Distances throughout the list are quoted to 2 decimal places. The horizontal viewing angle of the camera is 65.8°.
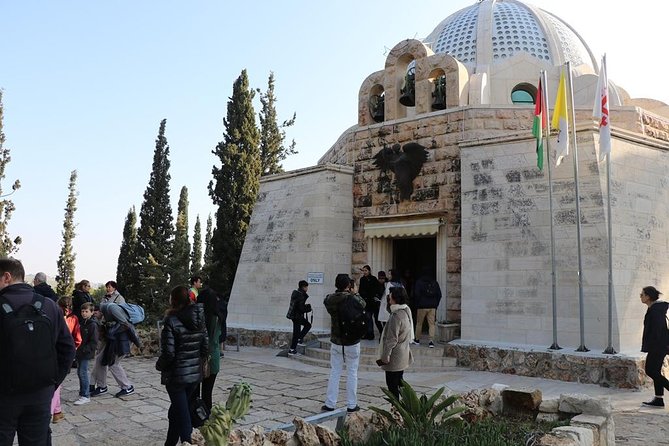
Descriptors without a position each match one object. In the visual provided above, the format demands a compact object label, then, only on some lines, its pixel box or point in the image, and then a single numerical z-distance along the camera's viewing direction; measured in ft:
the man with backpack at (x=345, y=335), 17.54
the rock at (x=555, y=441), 10.56
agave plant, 12.44
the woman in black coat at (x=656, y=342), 20.02
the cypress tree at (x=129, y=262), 70.33
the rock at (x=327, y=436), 11.46
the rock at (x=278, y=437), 10.85
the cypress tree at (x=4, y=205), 59.98
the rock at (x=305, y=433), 11.08
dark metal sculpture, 34.40
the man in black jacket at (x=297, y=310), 30.89
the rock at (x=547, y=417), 14.55
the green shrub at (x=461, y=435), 11.37
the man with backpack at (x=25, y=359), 9.27
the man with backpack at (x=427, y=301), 29.30
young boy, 19.31
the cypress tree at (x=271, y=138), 76.33
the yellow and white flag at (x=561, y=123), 25.59
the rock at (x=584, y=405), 13.75
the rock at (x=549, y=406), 14.82
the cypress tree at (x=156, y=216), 67.21
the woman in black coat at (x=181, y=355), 12.93
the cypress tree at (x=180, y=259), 56.29
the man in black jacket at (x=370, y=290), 31.55
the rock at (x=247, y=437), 10.09
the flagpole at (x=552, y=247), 25.66
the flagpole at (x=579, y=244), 24.82
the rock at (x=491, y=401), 15.08
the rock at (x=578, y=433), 11.11
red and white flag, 24.57
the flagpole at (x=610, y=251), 24.09
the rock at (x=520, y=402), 14.94
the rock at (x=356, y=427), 11.96
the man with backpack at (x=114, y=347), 20.02
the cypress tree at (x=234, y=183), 59.31
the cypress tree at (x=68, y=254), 85.15
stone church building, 26.35
